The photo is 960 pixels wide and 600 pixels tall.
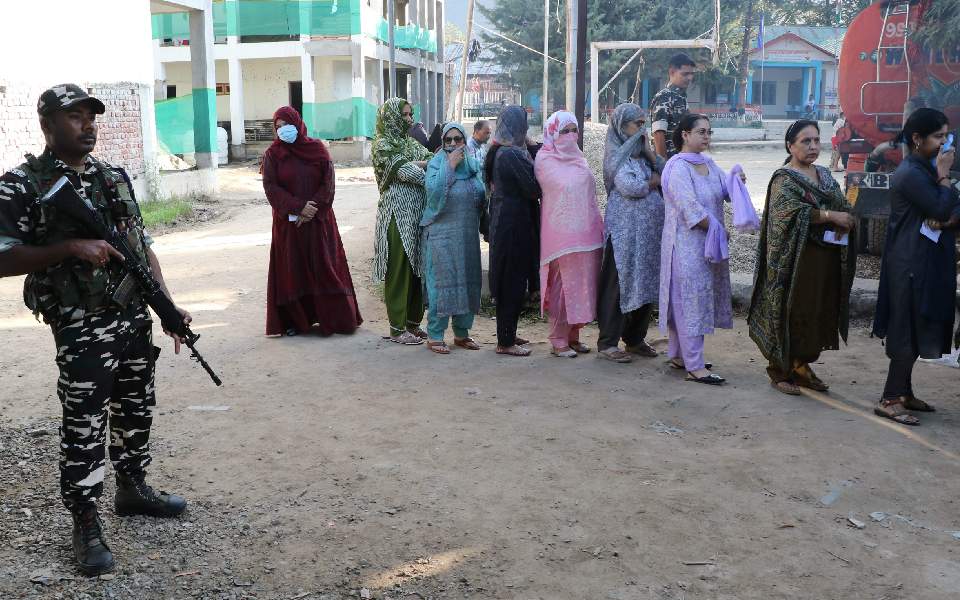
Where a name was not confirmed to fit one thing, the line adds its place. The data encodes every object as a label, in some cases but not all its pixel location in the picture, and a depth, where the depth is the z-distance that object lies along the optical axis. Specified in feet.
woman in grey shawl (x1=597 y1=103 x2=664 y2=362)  17.83
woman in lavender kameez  16.60
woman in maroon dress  20.13
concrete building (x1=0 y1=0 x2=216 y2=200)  36.37
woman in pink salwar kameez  18.37
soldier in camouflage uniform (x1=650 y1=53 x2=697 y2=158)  19.84
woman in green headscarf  19.65
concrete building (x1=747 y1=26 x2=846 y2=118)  132.98
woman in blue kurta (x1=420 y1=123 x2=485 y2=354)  18.84
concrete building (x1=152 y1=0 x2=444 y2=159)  80.18
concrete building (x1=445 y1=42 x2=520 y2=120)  126.72
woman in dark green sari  15.43
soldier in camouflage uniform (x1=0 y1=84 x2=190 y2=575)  9.20
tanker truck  27.48
